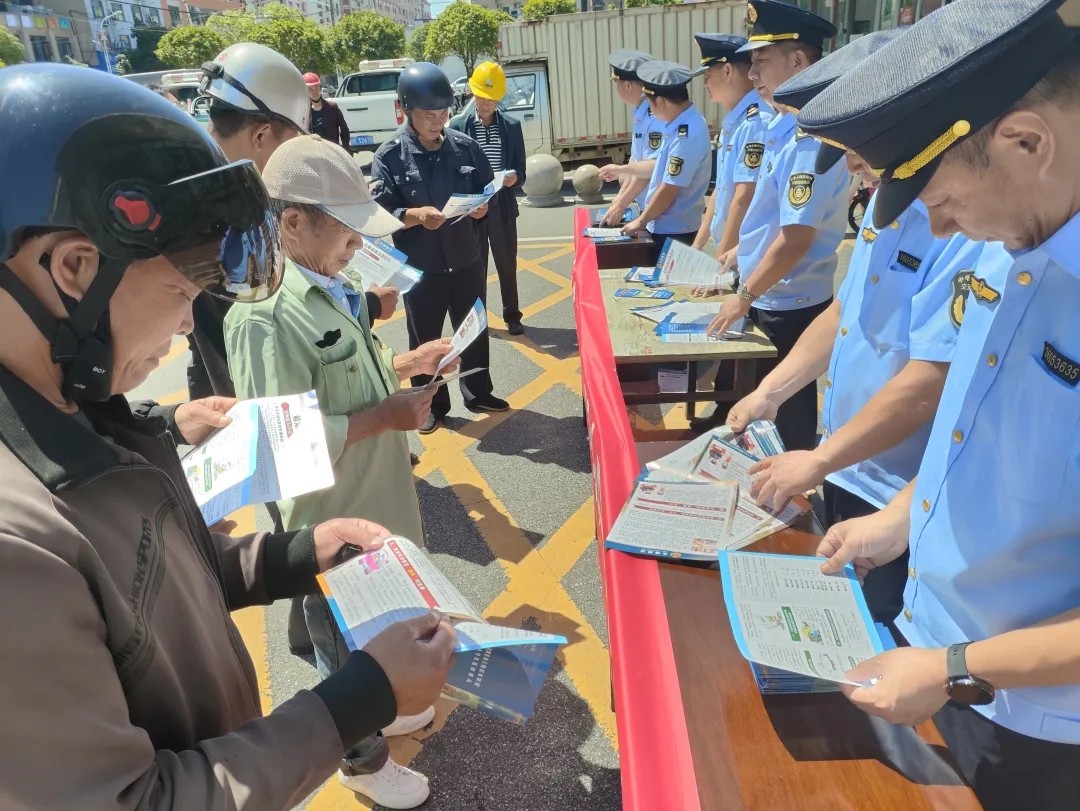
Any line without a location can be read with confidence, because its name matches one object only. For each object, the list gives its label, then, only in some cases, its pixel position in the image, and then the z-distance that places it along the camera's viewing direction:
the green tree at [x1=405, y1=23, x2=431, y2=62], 45.53
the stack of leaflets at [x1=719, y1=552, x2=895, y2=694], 1.26
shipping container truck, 12.92
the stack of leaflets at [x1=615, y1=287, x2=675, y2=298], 3.76
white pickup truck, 16.92
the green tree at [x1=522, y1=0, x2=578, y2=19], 37.58
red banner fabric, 1.26
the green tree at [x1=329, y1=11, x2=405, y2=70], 37.56
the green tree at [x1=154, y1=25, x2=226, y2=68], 36.94
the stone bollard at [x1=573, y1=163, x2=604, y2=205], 10.76
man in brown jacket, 0.76
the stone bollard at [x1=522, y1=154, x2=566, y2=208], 11.57
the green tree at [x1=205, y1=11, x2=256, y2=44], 37.50
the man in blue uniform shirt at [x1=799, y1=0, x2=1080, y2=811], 1.03
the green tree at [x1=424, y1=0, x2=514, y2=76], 32.03
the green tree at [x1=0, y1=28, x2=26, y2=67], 35.09
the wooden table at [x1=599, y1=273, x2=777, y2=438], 2.97
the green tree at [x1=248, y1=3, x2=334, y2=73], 27.59
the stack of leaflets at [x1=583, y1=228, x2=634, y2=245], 4.94
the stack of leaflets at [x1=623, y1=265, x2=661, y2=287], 3.96
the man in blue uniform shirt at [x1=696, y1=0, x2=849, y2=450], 3.00
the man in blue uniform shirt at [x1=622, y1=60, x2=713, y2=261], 4.64
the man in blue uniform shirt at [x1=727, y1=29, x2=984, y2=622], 1.73
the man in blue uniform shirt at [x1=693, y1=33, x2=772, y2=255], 3.90
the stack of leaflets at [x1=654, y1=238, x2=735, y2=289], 3.73
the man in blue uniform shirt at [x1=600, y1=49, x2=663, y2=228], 5.20
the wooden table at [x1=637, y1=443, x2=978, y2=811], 1.19
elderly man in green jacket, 1.99
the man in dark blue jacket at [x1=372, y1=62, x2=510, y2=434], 4.23
